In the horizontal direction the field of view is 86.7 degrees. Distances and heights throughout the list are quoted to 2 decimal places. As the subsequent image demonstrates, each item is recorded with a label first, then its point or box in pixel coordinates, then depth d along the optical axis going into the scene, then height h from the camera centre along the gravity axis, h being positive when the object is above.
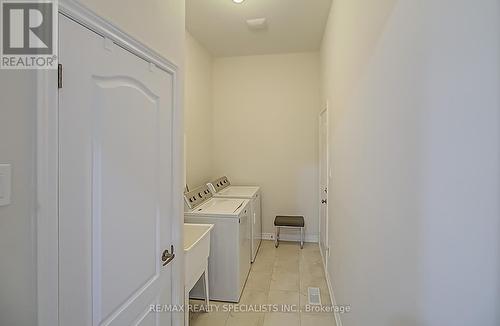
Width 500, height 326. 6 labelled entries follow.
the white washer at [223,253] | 2.65 -0.93
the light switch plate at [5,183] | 0.69 -0.06
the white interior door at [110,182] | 0.87 -0.08
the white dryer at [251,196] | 3.55 -0.46
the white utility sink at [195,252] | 1.85 -0.70
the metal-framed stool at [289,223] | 4.00 -0.93
